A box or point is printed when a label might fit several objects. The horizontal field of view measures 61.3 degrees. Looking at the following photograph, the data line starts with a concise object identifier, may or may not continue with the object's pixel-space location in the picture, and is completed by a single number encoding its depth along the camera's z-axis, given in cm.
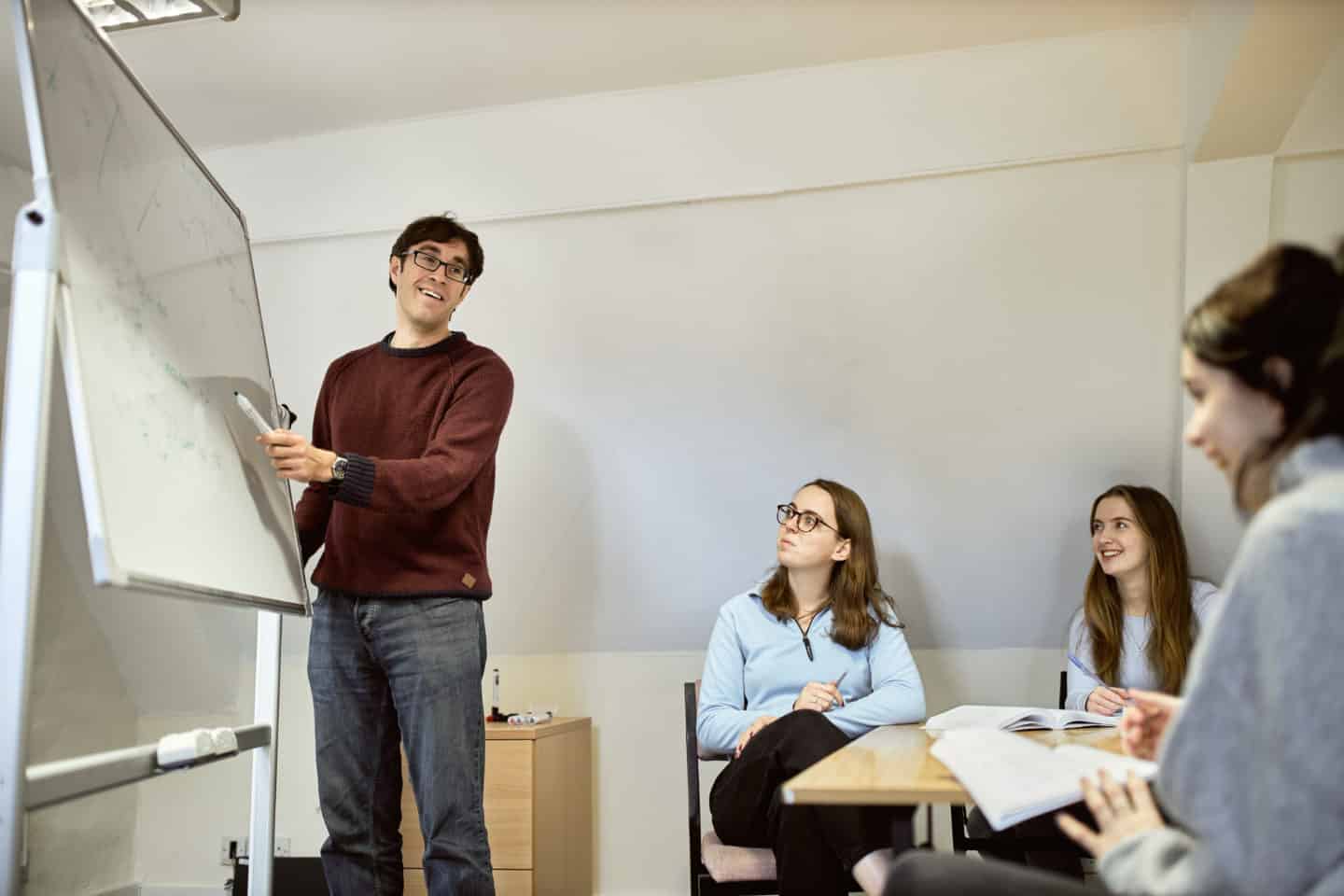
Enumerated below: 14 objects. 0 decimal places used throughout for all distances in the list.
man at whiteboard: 221
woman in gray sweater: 88
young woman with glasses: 221
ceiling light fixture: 220
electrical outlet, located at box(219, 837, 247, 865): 379
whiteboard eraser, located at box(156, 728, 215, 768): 172
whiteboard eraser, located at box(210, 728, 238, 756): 184
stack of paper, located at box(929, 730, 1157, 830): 124
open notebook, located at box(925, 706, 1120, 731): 200
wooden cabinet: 311
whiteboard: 151
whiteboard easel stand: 135
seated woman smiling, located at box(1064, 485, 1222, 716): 299
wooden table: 131
